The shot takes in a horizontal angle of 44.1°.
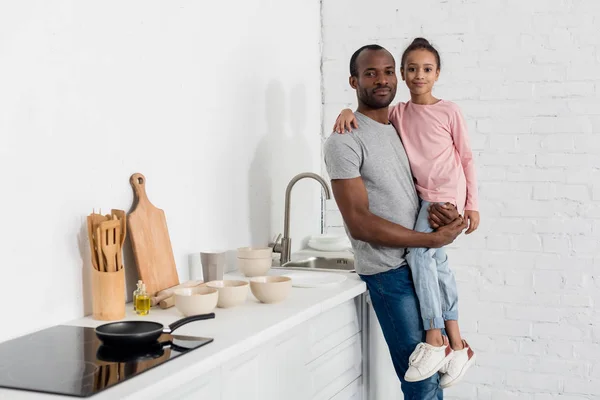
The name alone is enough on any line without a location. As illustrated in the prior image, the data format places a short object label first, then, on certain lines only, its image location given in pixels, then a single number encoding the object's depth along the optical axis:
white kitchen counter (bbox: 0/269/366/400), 1.54
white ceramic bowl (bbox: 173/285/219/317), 2.08
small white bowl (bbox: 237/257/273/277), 2.77
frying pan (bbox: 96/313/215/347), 1.76
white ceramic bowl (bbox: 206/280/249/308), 2.23
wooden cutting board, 2.29
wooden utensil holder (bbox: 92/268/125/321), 2.05
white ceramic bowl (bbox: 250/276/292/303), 2.31
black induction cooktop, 1.54
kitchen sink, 3.23
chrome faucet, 3.17
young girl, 2.54
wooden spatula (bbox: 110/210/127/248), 2.16
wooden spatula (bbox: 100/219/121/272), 2.06
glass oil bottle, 2.14
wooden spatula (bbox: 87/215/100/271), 2.06
